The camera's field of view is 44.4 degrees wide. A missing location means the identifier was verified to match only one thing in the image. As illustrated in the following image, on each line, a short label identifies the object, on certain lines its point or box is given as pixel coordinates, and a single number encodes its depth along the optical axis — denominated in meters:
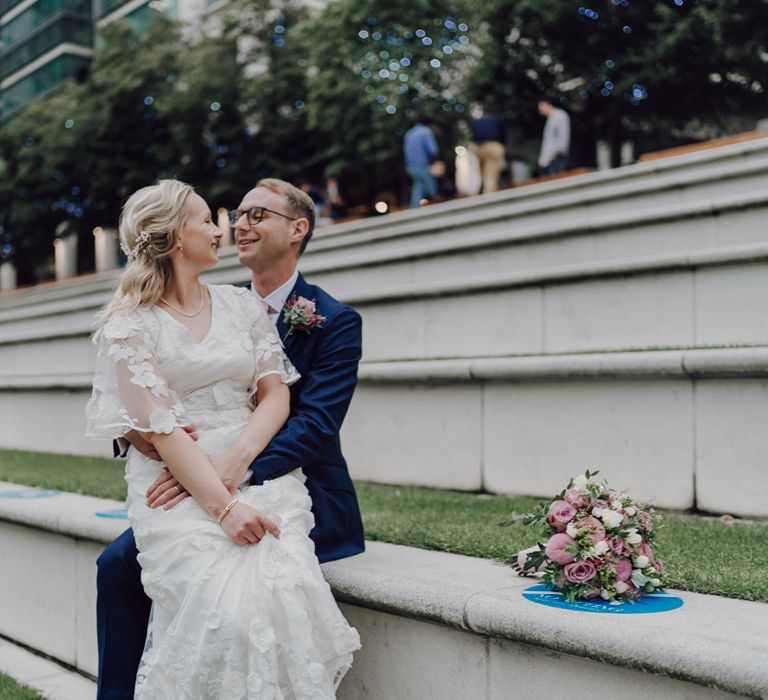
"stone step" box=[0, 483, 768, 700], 2.22
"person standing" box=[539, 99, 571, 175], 14.32
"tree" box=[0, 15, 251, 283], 25.44
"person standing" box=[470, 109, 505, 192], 14.87
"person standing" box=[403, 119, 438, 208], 14.70
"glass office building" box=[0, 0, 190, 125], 43.47
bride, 2.67
